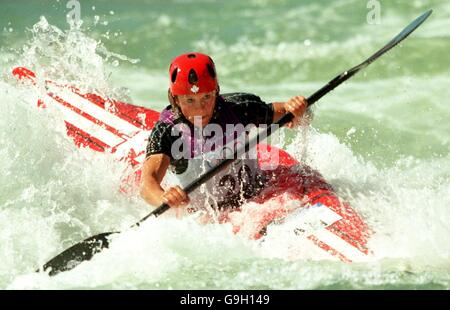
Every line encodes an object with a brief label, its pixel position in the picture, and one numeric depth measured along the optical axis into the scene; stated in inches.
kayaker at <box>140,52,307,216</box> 360.8
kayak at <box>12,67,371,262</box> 344.8
